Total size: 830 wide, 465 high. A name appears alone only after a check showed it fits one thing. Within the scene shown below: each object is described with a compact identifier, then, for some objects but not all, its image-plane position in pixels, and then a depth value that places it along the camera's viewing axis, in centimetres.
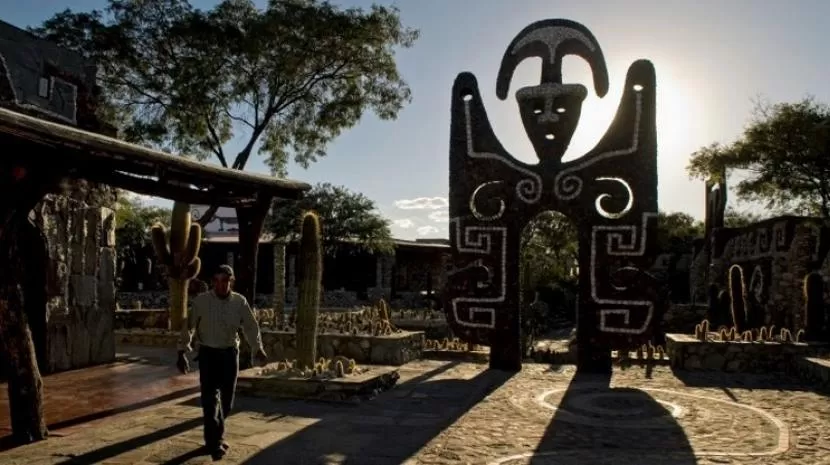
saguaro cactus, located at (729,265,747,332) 1475
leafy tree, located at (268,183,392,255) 3027
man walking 598
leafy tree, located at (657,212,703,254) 4067
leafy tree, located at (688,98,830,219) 2240
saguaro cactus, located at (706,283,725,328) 1886
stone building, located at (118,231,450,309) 3262
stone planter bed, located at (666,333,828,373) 1169
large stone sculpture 1115
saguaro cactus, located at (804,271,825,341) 1213
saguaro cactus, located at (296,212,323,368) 949
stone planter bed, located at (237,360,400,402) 871
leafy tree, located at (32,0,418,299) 2188
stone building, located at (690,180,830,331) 1877
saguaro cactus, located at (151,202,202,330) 1452
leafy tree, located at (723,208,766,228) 5162
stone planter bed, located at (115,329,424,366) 1229
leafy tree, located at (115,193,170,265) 3132
